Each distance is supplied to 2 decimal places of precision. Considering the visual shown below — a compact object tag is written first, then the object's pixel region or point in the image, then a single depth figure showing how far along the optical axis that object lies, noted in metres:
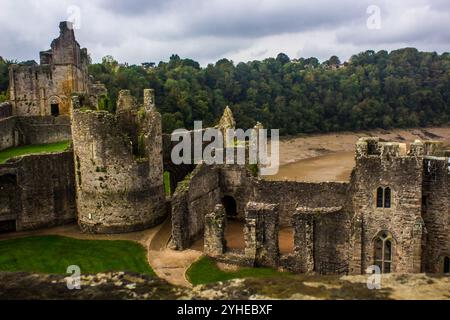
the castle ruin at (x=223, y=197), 21.92
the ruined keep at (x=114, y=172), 29.83
